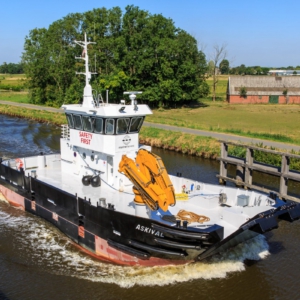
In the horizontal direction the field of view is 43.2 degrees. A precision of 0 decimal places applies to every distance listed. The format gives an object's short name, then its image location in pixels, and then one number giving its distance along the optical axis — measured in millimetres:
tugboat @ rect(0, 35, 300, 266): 11953
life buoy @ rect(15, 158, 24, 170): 20741
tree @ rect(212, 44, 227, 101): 73375
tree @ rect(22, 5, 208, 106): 52312
